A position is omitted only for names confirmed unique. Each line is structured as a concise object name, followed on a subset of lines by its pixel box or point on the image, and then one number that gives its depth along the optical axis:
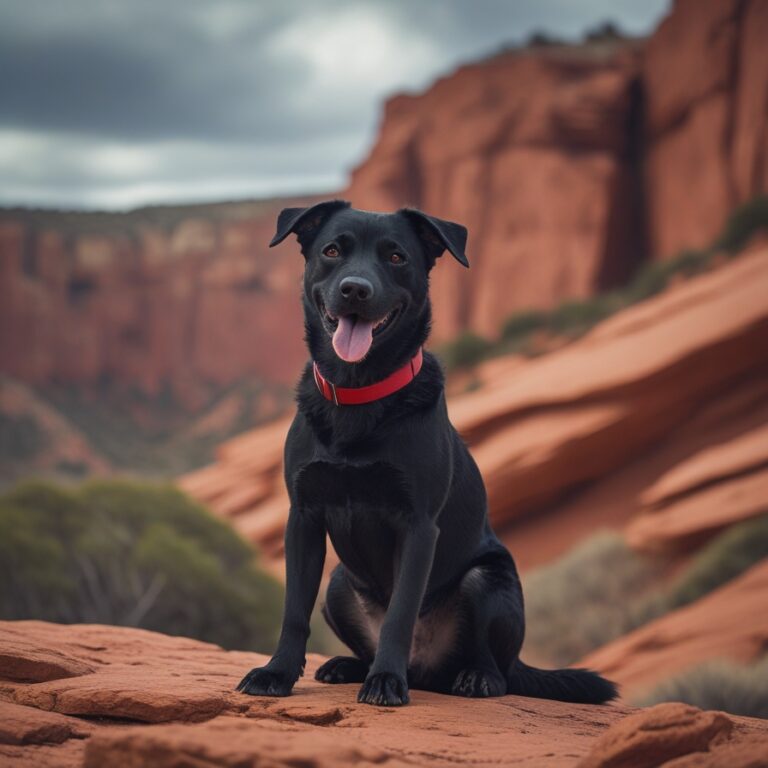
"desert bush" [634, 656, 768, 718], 9.04
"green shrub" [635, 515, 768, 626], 13.92
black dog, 4.39
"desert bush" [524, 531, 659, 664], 15.03
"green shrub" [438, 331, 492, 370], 32.25
